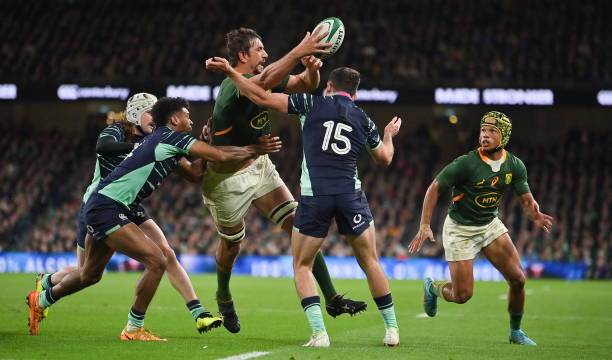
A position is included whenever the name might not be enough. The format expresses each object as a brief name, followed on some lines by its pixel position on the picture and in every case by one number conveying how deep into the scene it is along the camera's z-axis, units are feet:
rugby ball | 53.26
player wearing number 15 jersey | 52.11
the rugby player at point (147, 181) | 53.21
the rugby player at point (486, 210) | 60.85
